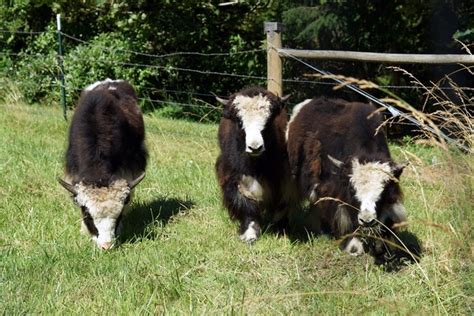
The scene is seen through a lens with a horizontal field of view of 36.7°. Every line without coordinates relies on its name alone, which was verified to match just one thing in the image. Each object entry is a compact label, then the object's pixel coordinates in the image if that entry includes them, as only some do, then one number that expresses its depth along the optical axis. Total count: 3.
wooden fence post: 8.63
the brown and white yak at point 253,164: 6.29
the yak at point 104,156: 6.15
